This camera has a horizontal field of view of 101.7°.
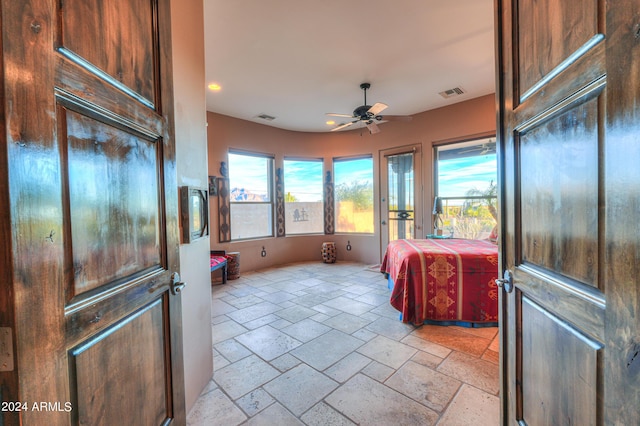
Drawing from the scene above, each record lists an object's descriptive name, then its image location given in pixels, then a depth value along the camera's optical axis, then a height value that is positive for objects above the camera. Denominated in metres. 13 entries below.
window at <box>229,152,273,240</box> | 5.34 +0.33
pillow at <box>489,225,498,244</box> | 3.83 -0.48
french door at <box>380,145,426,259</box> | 5.25 +0.27
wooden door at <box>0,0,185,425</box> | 0.57 +0.00
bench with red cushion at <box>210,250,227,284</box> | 4.12 -0.82
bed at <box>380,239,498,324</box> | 2.82 -0.88
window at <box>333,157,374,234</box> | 6.02 +0.32
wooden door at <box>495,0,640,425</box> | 0.64 -0.02
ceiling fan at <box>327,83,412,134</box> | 3.76 +1.32
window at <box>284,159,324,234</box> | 6.16 +0.29
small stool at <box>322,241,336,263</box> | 6.01 -1.01
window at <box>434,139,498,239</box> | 4.52 +0.34
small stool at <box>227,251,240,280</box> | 4.77 -1.02
